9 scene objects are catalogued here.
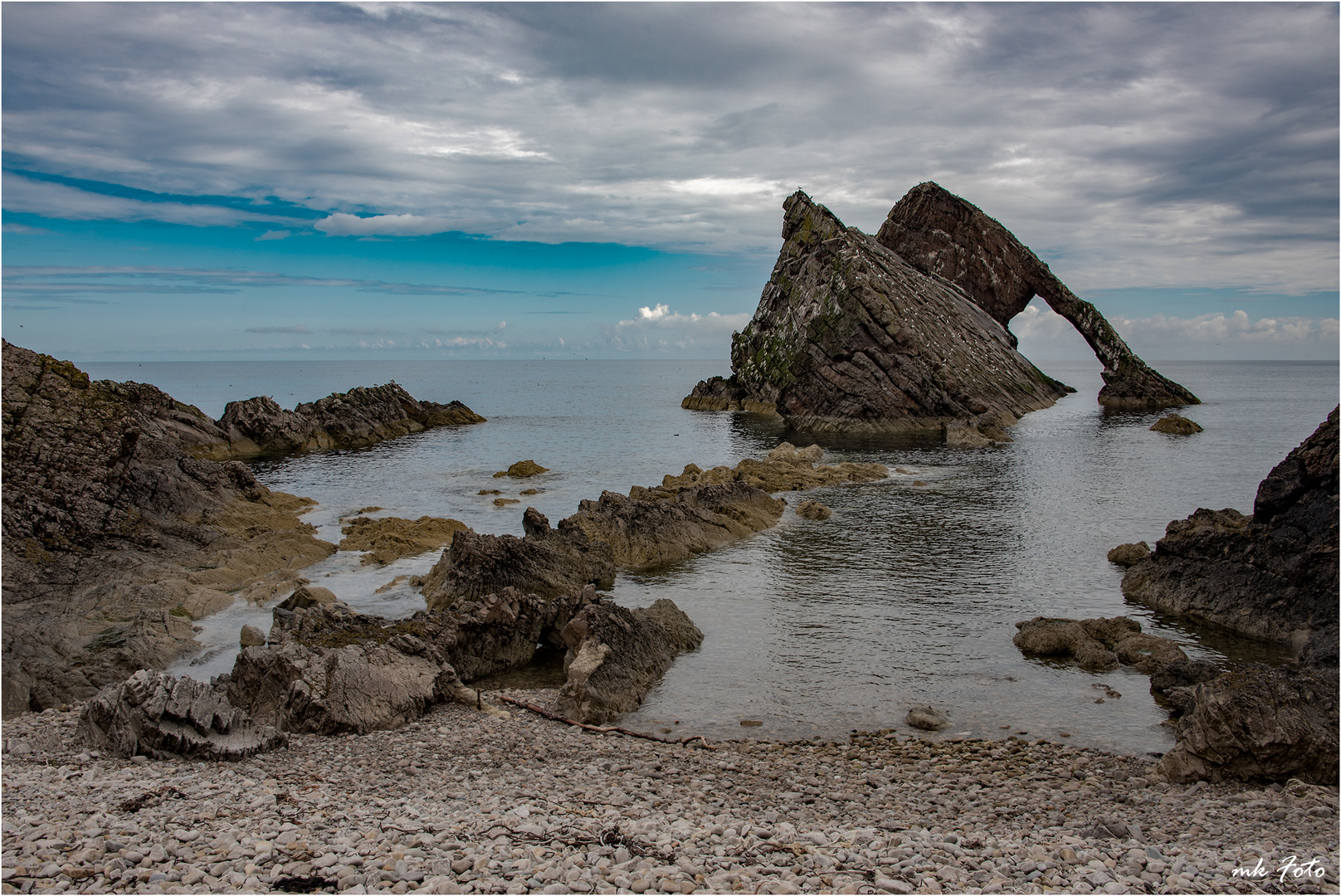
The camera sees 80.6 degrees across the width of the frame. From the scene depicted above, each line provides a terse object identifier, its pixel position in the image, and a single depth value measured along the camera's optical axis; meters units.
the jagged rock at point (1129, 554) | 25.77
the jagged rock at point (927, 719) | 14.70
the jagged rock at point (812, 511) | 34.47
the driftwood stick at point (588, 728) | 14.06
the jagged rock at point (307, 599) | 20.72
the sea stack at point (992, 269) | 99.06
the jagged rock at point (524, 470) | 47.72
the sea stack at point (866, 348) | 74.38
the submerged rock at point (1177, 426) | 67.12
